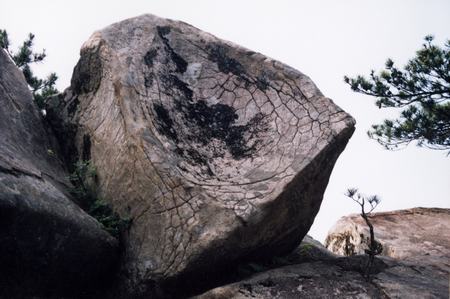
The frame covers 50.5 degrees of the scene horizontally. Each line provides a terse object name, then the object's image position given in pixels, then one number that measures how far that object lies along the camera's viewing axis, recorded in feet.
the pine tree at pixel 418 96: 26.55
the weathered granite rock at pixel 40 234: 12.73
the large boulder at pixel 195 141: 14.83
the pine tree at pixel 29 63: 27.09
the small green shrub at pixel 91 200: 15.96
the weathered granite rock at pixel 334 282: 14.39
